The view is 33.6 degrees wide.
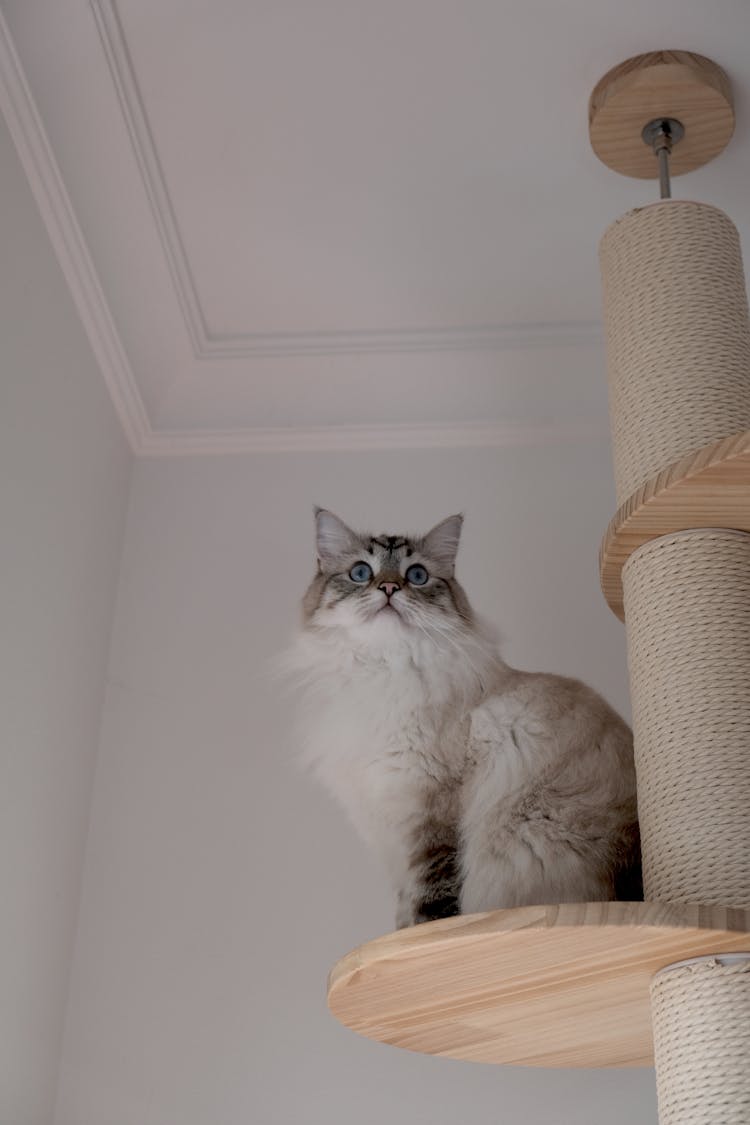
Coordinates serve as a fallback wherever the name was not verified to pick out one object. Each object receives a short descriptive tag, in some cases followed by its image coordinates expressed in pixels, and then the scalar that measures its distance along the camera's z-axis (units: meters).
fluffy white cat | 1.48
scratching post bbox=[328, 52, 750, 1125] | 1.19
